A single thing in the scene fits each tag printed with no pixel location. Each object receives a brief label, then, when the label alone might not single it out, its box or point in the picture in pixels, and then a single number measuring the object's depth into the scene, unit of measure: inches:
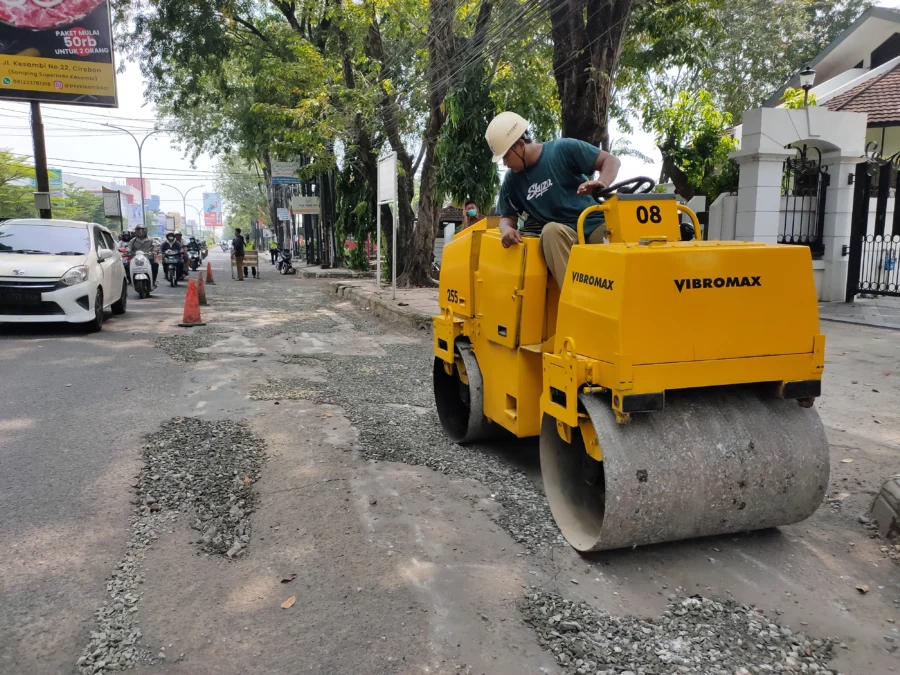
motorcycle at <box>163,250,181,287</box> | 747.4
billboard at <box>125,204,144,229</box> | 3444.9
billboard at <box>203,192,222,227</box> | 5004.9
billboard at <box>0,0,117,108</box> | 636.7
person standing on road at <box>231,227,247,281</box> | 946.1
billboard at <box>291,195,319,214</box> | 1234.0
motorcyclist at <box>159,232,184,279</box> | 763.6
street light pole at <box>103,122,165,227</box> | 2069.4
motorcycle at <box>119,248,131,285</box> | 613.9
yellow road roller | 112.2
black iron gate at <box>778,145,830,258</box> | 448.5
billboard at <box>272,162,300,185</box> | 1197.1
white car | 350.3
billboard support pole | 652.7
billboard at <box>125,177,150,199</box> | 4583.4
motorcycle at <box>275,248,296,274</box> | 1121.4
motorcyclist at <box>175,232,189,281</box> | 778.8
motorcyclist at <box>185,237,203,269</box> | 1204.8
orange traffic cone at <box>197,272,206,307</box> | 578.2
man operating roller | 154.4
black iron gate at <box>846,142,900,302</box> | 437.1
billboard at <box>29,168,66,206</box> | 2343.8
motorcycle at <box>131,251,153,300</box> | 586.2
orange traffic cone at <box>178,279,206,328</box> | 429.1
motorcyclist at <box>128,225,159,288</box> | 631.8
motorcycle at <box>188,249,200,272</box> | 1166.0
